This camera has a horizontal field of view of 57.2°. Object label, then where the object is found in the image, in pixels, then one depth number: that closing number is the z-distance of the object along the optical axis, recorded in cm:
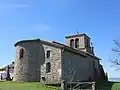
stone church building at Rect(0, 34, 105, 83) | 1631
